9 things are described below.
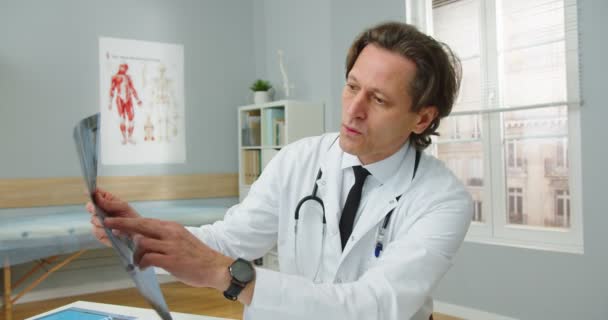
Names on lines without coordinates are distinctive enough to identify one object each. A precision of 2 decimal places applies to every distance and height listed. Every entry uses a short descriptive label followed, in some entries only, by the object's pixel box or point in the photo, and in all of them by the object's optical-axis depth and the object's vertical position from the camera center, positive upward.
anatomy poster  4.29 +0.52
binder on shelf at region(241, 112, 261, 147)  4.67 +0.28
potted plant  4.68 +0.63
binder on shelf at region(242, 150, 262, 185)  4.65 -0.03
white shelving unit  4.29 +0.26
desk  1.31 -0.38
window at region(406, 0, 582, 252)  3.00 +0.22
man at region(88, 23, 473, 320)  1.02 -0.12
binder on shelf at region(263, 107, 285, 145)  4.42 +0.33
